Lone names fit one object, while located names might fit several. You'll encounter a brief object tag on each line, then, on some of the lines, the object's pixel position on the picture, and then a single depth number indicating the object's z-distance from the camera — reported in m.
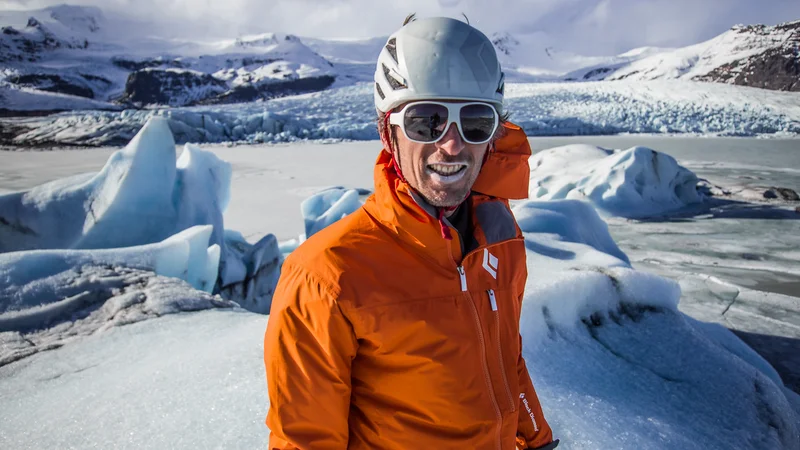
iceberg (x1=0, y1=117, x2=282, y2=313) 3.73
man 0.80
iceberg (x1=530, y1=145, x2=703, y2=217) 7.85
